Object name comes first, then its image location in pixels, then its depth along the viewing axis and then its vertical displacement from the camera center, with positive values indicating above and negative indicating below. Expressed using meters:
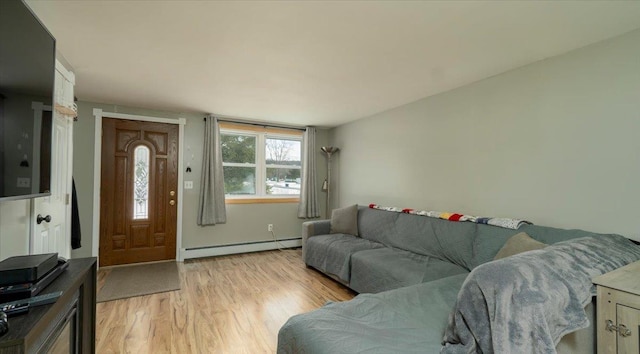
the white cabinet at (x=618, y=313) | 1.11 -0.56
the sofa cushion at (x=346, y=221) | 3.70 -0.59
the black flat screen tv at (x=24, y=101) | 0.99 +0.31
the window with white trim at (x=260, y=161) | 4.39 +0.29
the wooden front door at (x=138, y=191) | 3.58 -0.21
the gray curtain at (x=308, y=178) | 4.80 +0.01
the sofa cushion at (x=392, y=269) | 2.29 -0.81
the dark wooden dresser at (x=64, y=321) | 0.75 -0.53
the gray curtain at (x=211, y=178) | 4.05 -0.01
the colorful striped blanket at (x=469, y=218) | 2.22 -0.36
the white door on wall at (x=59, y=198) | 1.71 -0.17
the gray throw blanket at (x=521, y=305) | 0.91 -0.46
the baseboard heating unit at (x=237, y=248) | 4.06 -1.16
